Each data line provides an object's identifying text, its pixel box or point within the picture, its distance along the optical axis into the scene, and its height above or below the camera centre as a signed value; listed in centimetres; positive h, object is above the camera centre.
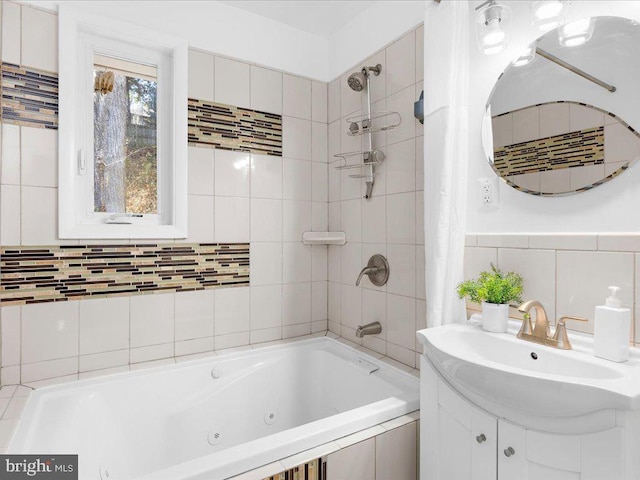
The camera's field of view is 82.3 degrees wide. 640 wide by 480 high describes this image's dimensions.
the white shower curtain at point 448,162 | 147 +30
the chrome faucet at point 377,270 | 201 -19
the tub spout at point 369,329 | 201 -52
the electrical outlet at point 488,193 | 145 +17
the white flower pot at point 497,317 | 128 -28
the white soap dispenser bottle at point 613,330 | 99 -25
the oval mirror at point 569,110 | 110 +43
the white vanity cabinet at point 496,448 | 82 -56
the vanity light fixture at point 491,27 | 133 +79
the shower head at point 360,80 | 201 +87
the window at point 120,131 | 173 +54
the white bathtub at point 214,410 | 125 -79
